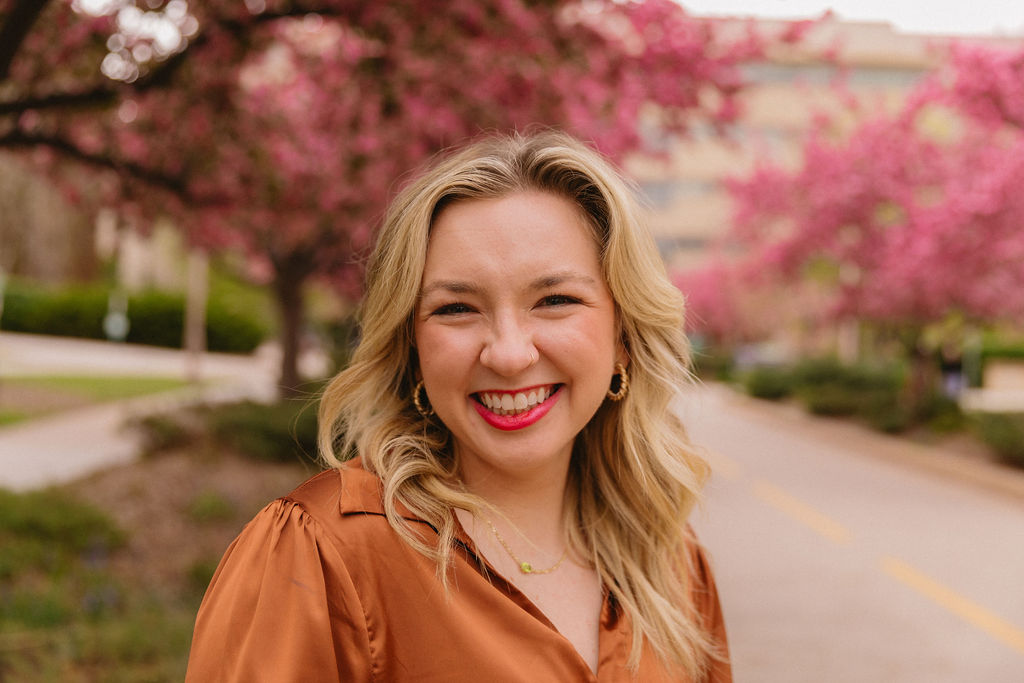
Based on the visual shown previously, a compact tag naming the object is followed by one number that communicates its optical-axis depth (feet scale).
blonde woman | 5.34
